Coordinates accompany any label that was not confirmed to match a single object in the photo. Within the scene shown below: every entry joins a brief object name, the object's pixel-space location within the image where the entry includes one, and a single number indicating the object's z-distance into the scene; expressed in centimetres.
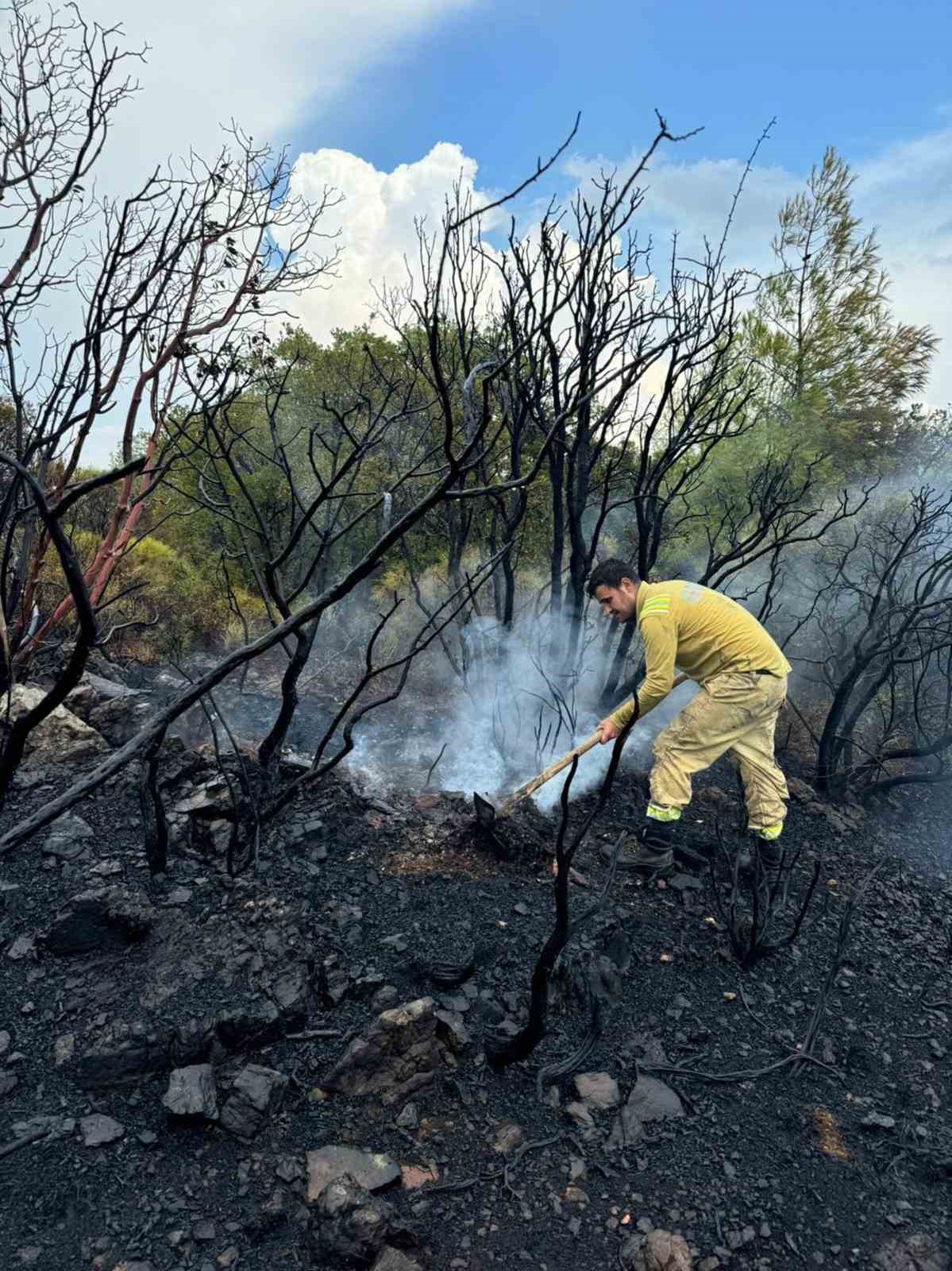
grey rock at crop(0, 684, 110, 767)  388
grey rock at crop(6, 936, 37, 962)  255
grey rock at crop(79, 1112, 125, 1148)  202
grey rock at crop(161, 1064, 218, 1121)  208
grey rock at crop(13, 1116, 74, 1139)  201
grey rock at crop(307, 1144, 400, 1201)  199
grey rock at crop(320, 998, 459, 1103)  229
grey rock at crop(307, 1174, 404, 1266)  177
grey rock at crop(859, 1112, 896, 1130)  237
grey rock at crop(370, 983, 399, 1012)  260
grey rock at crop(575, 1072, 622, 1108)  236
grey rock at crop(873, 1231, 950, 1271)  191
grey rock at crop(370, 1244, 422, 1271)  175
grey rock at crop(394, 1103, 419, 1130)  220
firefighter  387
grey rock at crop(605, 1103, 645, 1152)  223
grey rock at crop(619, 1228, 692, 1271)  184
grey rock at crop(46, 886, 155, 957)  258
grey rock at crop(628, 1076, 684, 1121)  233
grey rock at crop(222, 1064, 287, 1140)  211
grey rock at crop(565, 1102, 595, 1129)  228
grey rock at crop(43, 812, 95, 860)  308
